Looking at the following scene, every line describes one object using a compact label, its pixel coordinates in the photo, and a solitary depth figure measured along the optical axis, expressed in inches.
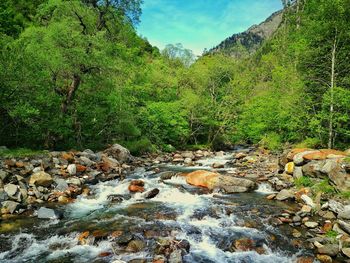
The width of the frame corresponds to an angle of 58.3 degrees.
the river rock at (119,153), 987.9
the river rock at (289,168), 791.7
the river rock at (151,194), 631.2
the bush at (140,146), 1190.3
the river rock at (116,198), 609.0
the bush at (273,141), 1274.6
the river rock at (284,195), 626.4
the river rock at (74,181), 665.1
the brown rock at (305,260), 378.0
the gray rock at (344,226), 430.3
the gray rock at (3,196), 520.7
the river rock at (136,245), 393.4
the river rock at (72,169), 719.7
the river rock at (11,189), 536.4
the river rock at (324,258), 377.4
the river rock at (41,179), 604.4
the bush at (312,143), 962.8
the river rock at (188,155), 1247.2
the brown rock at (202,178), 727.7
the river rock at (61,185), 622.4
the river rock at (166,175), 807.1
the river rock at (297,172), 730.5
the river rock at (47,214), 493.4
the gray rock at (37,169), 649.3
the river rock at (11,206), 503.2
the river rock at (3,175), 563.9
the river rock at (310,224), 481.7
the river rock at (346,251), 378.6
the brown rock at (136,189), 668.1
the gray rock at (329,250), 387.5
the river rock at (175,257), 360.2
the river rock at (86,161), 806.0
